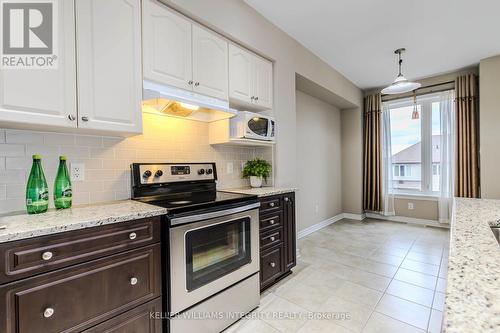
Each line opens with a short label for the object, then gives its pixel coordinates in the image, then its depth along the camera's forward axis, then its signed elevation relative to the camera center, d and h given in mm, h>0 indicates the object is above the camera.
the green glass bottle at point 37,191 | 1313 -116
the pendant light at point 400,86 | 3002 +997
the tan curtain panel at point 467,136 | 3846 +462
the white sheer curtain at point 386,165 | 4781 -1
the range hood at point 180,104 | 1654 +513
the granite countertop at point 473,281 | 415 -271
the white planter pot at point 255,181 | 2609 -156
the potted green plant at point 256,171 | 2578 -45
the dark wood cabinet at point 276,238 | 2184 -701
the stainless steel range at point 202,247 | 1458 -561
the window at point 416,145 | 4387 +377
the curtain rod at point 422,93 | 4179 +1352
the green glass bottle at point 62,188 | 1437 -113
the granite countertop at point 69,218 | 1010 -245
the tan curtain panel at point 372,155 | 4828 +214
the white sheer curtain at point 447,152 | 4121 +208
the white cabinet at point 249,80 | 2281 +892
